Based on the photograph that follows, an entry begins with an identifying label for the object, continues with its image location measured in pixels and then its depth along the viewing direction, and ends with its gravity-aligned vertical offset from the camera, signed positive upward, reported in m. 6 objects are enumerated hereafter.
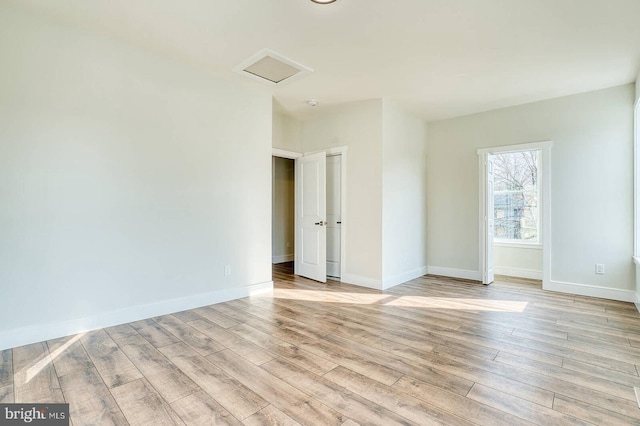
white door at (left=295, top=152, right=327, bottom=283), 4.97 -0.12
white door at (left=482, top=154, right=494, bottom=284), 4.91 -0.26
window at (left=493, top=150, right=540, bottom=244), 5.51 +0.18
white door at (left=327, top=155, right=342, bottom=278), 5.14 -0.08
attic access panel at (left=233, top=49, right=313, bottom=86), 3.27 +1.54
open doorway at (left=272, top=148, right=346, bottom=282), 4.97 -0.14
